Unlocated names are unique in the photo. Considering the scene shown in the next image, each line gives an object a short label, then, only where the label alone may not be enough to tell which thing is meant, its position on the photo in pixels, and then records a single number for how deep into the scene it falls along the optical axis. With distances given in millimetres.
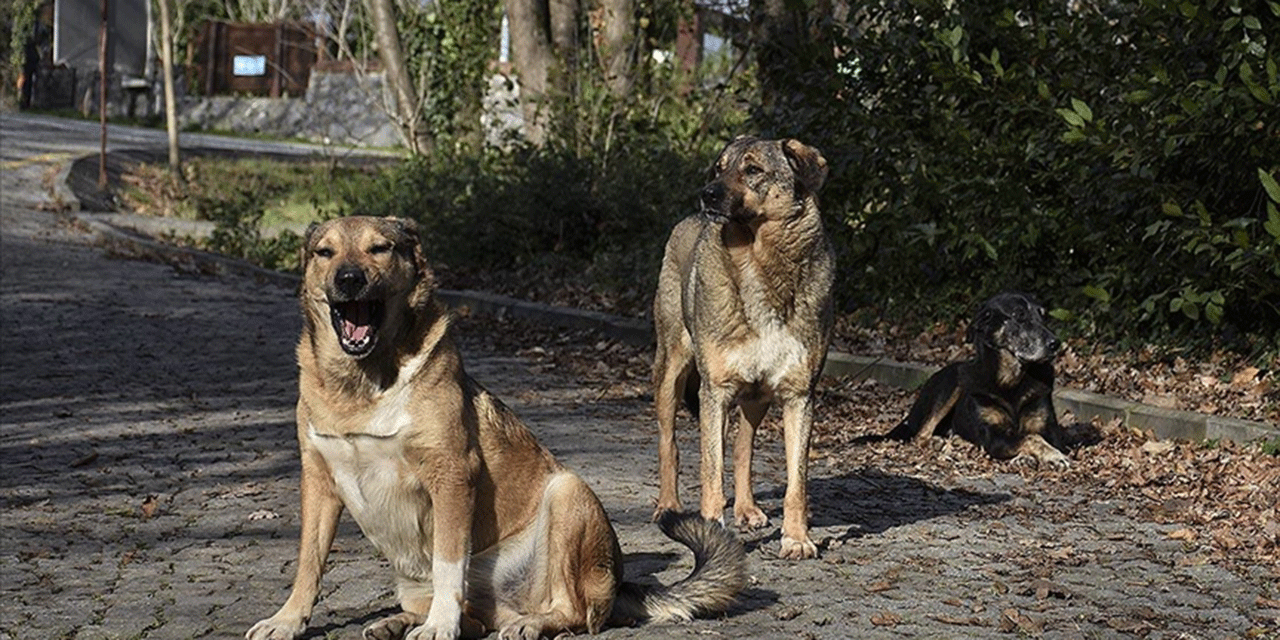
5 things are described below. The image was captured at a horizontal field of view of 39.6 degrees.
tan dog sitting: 5742
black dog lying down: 10109
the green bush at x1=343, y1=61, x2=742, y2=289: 18500
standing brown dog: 7426
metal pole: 27781
